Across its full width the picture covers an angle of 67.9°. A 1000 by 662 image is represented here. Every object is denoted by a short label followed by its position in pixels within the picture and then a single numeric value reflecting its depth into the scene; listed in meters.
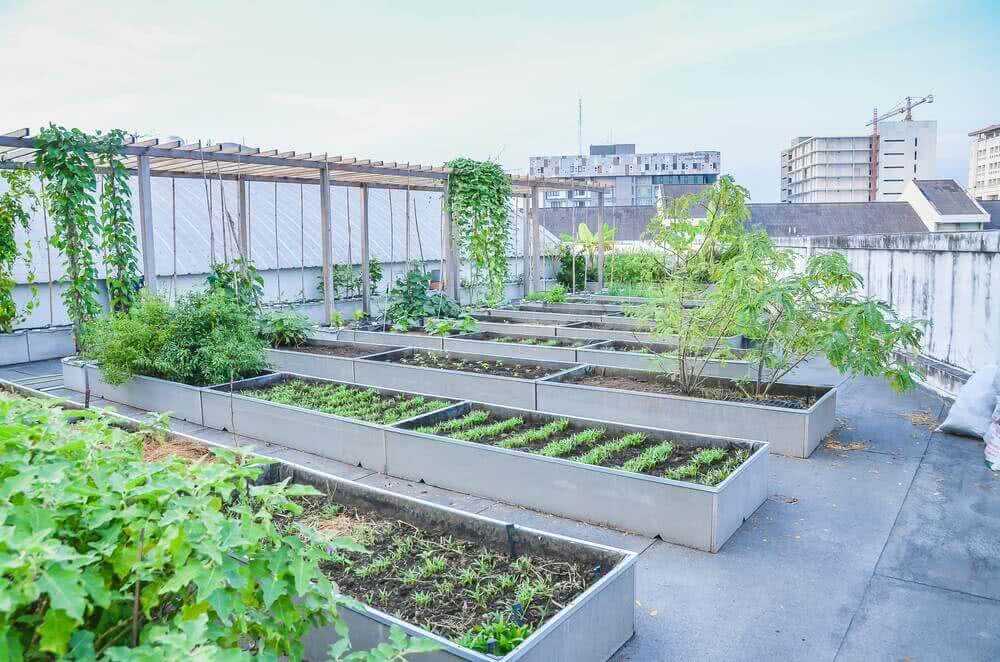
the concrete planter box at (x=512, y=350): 9.51
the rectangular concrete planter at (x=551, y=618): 2.98
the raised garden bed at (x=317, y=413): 6.09
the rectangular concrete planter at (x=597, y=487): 4.49
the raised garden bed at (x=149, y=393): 7.50
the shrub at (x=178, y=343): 7.90
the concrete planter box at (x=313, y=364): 9.09
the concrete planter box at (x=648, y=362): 7.91
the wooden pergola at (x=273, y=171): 9.55
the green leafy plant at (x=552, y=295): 15.15
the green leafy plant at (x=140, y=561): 1.60
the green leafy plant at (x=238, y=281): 10.34
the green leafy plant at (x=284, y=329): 10.45
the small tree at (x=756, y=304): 6.28
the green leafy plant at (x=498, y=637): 2.98
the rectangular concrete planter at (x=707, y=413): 6.24
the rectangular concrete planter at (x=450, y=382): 7.75
